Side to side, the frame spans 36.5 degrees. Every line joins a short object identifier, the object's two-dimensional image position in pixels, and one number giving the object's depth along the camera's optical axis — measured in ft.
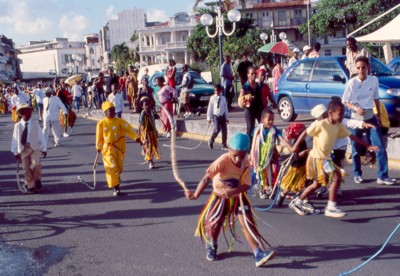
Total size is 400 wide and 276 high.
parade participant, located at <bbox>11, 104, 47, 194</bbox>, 33.09
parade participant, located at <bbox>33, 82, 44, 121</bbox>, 92.17
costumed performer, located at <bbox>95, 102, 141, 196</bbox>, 31.09
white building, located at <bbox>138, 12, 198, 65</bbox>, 279.08
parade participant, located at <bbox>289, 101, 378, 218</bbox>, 24.31
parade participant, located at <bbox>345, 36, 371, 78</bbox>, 38.86
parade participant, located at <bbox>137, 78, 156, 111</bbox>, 41.24
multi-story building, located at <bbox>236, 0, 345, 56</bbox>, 263.49
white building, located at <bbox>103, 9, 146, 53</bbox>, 344.28
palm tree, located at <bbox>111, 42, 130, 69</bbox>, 281.13
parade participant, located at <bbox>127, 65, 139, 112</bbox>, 82.48
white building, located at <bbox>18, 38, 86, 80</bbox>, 402.44
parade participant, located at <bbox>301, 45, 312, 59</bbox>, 58.92
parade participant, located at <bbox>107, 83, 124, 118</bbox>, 60.37
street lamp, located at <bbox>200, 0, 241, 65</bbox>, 61.77
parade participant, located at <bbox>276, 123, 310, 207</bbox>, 26.25
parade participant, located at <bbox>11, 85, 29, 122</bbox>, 76.45
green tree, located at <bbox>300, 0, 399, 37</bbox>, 122.62
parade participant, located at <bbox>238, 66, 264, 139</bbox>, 35.02
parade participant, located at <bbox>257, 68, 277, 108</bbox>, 35.73
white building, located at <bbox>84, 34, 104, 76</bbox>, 399.13
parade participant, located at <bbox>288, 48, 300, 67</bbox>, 62.23
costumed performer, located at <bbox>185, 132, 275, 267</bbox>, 18.90
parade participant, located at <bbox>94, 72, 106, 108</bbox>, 91.50
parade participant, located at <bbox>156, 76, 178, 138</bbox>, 52.44
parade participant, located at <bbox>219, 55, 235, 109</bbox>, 63.77
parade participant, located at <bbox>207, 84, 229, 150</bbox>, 43.96
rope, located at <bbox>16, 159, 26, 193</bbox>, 34.17
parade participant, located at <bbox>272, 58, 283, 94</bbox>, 64.29
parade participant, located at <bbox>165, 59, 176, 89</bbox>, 63.87
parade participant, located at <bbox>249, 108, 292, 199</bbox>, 27.73
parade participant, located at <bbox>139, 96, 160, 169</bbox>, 39.73
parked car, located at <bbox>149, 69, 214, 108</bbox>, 71.10
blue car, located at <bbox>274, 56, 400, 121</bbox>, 41.52
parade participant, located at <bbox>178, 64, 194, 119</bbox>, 64.45
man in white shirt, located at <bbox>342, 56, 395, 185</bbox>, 28.84
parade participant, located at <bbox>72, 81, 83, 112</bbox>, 98.27
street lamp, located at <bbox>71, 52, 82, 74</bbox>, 150.32
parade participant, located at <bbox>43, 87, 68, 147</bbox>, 54.49
